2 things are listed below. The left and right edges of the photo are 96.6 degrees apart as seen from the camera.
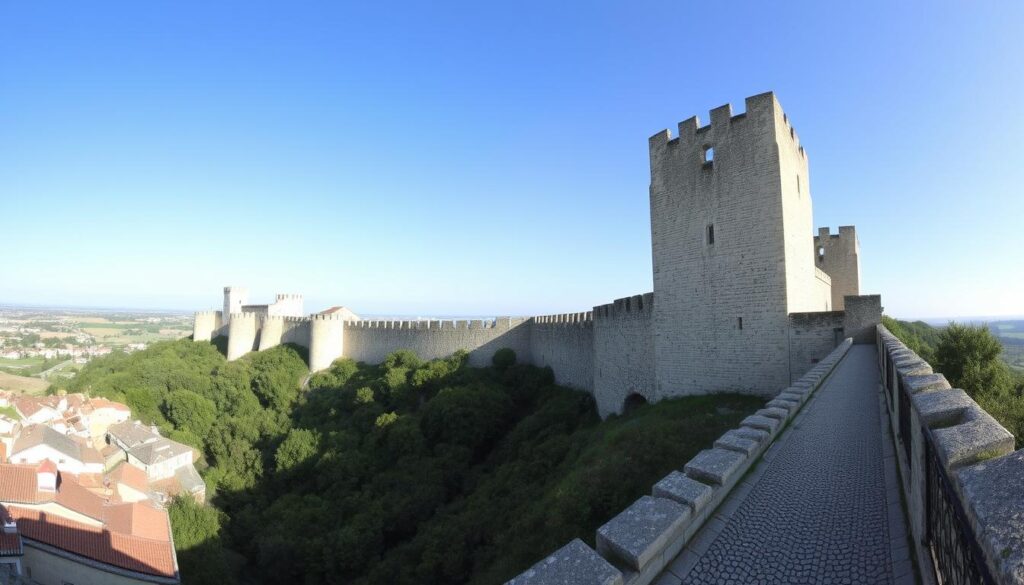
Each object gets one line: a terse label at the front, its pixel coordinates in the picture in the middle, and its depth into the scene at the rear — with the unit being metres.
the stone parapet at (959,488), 1.34
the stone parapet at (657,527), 2.36
